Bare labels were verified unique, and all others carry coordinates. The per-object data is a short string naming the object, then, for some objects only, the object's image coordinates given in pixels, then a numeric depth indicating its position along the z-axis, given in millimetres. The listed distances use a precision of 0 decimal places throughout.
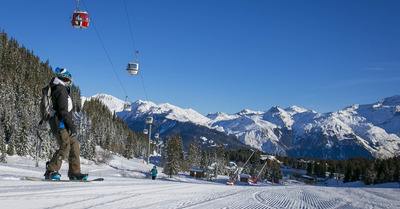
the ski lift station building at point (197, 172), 102169
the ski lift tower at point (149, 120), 61931
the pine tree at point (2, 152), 49750
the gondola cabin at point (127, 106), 49609
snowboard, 7384
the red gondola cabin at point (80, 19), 21609
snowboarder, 7082
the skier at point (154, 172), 25594
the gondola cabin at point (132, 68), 29375
